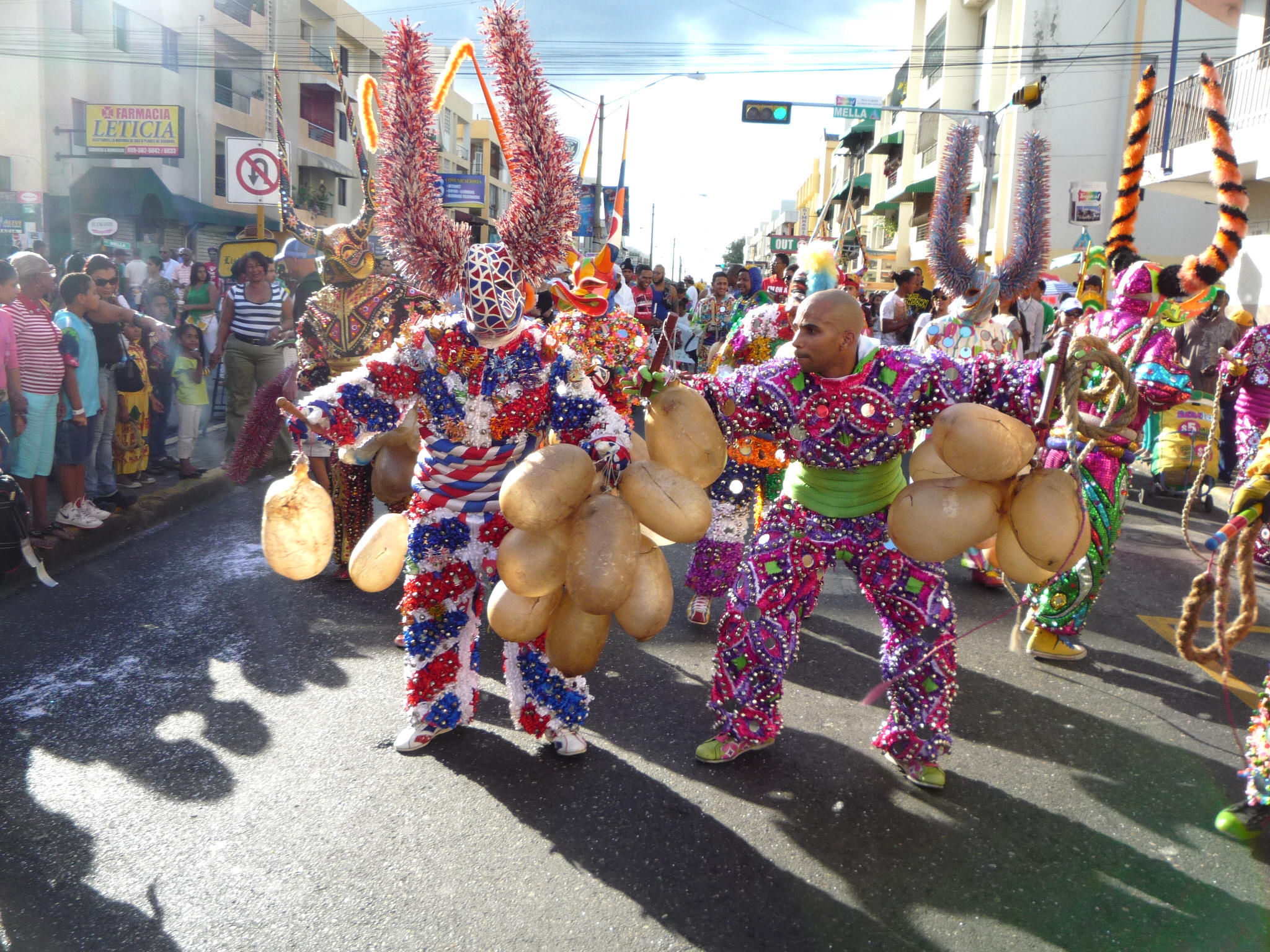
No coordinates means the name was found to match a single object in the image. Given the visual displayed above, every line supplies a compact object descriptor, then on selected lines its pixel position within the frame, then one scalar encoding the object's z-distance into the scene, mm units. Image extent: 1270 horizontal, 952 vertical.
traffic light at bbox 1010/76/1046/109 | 14328
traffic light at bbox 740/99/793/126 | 19547
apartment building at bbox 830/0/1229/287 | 22984
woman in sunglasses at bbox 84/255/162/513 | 6852
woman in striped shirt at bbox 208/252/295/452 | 7469
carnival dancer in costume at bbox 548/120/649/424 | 4856
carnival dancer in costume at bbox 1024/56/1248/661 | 4758
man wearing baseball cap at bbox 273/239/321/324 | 6504
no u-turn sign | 10055
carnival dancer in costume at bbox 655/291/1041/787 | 3355
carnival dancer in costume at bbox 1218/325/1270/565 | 6801
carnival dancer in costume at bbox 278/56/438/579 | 5480
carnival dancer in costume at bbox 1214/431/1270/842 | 3076
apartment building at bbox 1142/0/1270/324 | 13547
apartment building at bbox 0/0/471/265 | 20250
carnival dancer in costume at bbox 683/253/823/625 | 5383
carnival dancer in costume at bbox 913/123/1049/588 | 5680
